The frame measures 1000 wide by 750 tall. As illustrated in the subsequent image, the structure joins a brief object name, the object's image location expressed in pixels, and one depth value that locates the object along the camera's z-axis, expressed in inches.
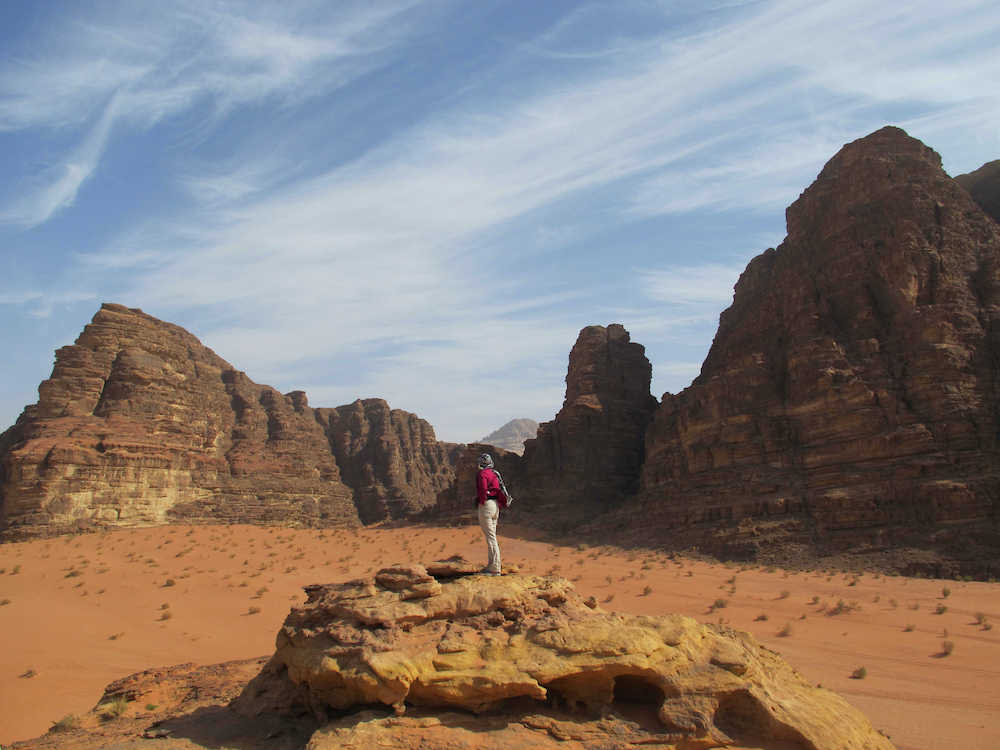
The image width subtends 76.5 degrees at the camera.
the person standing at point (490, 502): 321.1
